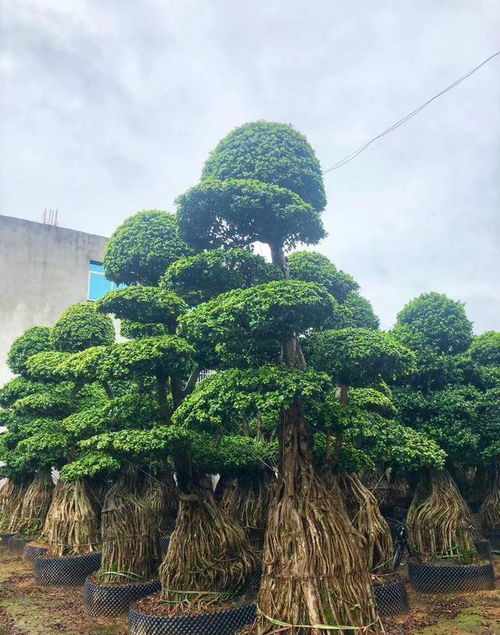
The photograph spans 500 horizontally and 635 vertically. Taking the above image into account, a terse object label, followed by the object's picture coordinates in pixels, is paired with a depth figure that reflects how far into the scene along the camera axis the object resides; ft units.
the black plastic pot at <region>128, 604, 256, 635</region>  18.29
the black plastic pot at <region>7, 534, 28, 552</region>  35.65
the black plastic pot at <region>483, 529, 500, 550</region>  32.27
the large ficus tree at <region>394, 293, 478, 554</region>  26.89
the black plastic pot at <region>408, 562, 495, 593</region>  24.13
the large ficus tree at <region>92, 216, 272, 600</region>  20.26
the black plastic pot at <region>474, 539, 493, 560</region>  28.14
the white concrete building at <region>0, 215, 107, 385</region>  49.01
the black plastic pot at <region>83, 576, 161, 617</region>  22.25
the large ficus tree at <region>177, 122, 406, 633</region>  16.51
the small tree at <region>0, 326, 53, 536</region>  35.65
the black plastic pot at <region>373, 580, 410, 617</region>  20.95
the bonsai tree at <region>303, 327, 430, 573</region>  18.30
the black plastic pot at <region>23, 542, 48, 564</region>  30.35
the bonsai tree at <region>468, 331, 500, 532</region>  29.17
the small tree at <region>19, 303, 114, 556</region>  29.99
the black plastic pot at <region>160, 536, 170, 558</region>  30.08
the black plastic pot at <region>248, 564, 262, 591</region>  21.84
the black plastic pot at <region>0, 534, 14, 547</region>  36.35
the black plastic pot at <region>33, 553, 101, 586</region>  27.25
